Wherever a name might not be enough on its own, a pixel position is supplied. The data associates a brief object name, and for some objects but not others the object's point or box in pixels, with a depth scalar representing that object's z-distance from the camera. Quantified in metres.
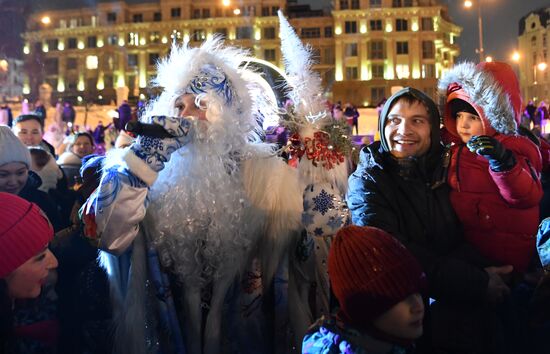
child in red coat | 2.13
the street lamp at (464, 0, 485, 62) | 17.03
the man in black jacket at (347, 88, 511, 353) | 2.12
